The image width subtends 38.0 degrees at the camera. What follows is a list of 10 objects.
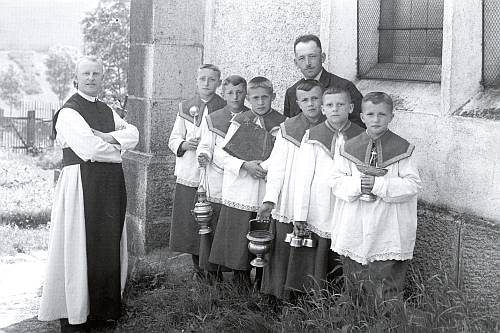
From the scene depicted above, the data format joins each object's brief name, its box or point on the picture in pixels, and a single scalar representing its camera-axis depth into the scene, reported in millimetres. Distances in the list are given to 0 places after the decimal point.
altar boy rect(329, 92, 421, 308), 4527
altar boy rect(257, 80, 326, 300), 5160
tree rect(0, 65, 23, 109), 18906
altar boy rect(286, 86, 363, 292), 4992
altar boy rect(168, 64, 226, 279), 6305
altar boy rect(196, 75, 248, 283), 5934
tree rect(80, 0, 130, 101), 14703
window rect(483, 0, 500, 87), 5062
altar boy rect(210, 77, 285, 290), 5590
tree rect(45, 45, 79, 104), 18469
